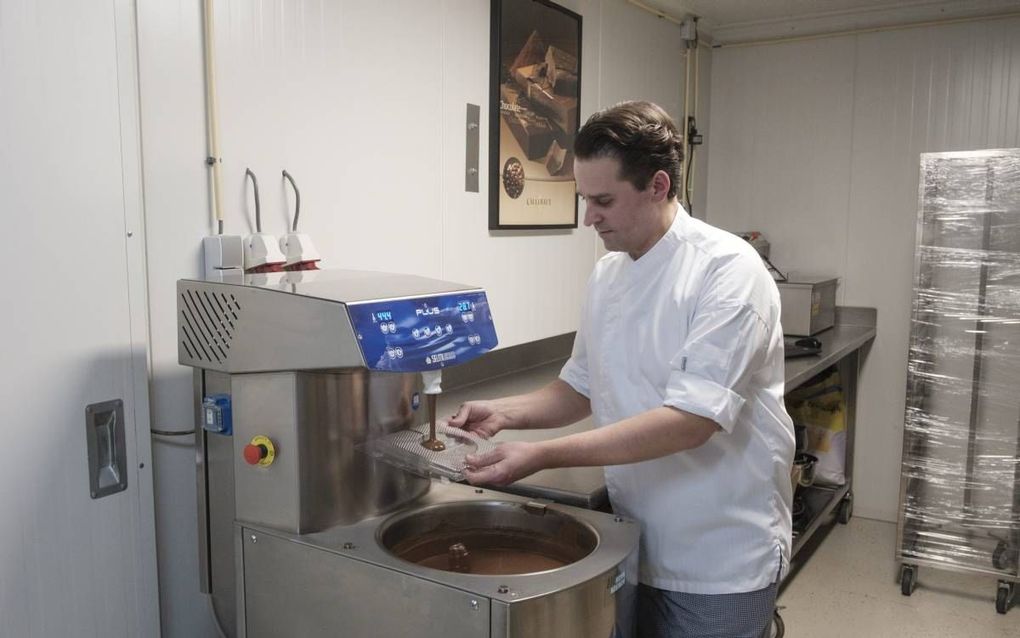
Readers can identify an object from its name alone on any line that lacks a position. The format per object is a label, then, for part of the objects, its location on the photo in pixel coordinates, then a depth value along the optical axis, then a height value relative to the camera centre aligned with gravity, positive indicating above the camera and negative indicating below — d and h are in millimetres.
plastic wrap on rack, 3078 -465
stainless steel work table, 1626 -463
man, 1372 -268
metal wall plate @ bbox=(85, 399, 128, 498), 1420 -351
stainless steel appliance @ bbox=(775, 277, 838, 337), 3416 -239
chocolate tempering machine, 1151 -414
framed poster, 2494 +417
